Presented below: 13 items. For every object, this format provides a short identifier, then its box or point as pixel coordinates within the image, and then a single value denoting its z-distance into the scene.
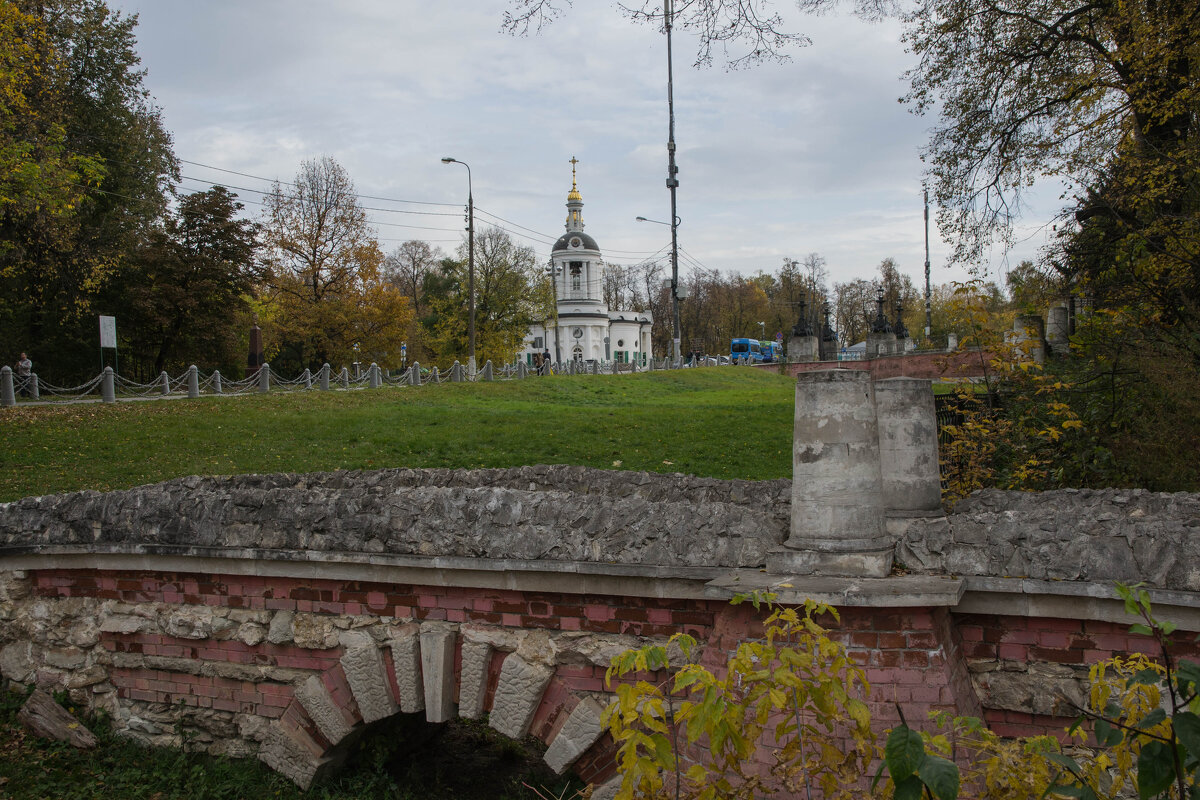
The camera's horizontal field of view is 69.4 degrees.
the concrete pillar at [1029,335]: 9.00
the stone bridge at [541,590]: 4.16
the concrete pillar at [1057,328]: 16.38
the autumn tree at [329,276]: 34.94
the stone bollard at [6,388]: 19.52
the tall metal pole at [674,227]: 29.32
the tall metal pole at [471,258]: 32.99
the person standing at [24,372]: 21.88
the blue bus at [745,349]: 63.75
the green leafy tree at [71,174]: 16.86
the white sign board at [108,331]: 21.69
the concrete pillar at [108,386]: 20.88
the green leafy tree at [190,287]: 31.03
